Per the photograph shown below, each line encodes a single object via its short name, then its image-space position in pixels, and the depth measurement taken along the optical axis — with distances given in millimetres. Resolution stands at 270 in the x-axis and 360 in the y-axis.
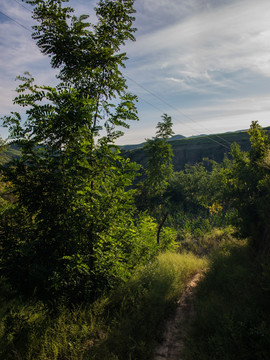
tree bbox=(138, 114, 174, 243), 23844
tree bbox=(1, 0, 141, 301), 3879
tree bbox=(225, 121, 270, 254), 6449
